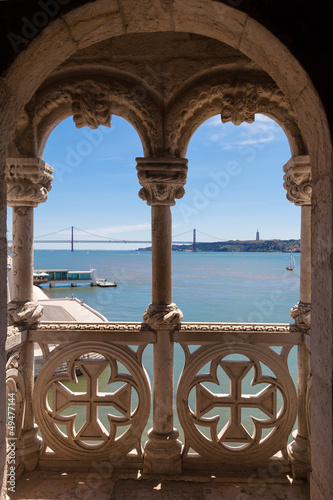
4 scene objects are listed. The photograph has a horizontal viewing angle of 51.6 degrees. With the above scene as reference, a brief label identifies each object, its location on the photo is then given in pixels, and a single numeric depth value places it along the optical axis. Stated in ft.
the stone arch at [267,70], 3.45
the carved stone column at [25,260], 7.88
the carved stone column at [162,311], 7.64
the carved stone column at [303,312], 7.54
